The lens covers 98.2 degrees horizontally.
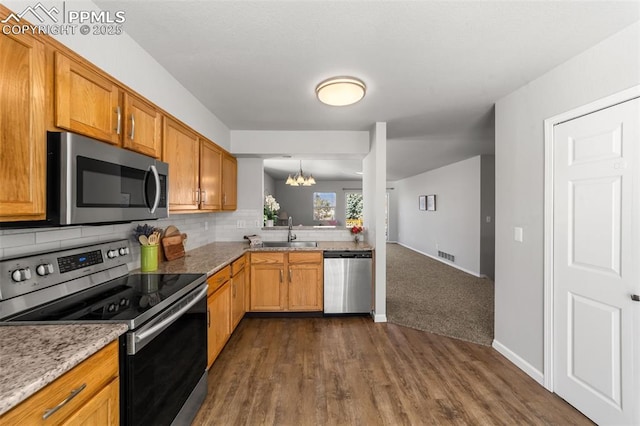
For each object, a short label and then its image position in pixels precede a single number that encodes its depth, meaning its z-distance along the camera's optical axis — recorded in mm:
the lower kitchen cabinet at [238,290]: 2817
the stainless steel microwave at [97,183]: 1192
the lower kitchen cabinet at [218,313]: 2242
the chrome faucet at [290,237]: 3977
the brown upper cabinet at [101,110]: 1260
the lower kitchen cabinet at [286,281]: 3383
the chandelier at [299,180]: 6922
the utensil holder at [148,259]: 2117
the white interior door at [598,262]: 1621
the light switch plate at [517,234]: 2406
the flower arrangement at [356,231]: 3910
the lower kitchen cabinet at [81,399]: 799
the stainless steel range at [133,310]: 1213
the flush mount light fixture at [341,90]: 2186
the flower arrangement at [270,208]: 4480
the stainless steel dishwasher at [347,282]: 3414
